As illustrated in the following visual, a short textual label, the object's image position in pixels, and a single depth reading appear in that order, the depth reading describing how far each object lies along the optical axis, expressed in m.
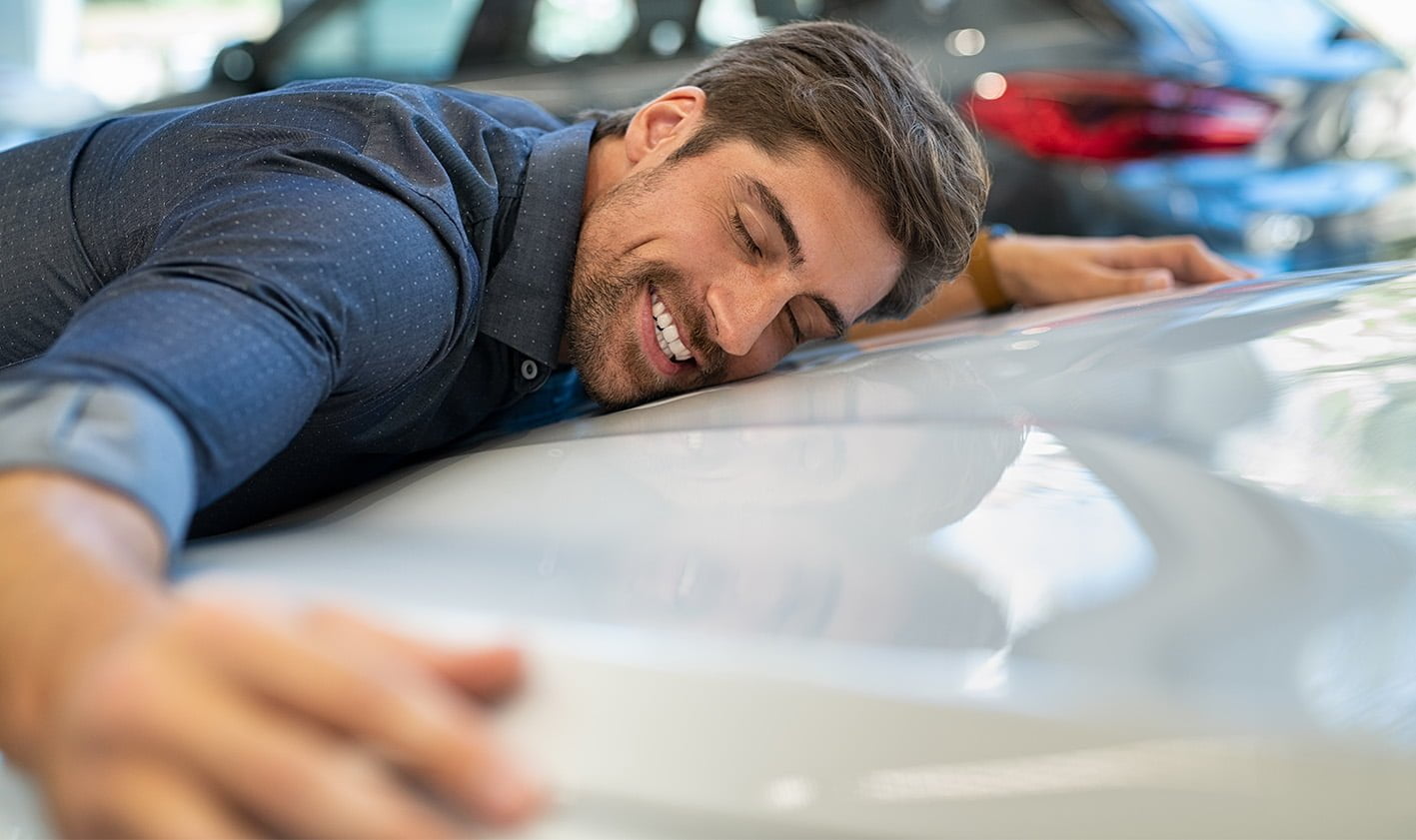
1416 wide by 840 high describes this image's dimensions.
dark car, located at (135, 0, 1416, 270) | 2.79
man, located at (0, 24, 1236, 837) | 0.47
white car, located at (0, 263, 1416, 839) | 0.52
